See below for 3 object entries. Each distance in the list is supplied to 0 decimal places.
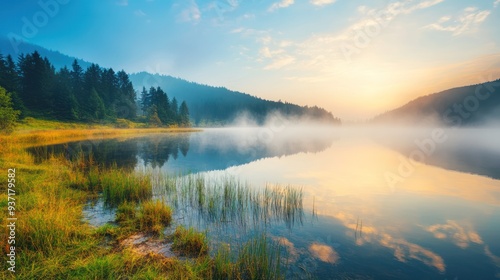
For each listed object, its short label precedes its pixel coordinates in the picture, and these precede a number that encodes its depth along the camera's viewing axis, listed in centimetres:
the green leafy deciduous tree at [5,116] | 3114
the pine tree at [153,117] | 9788
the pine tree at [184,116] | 11998
